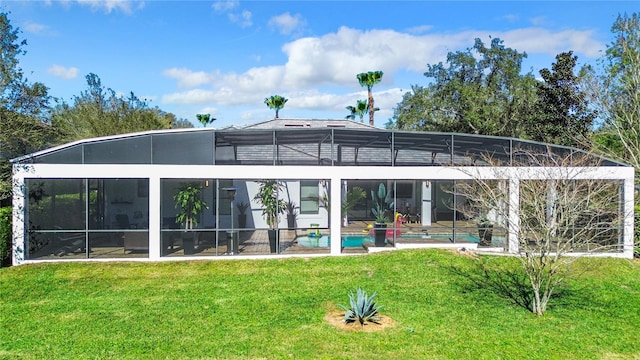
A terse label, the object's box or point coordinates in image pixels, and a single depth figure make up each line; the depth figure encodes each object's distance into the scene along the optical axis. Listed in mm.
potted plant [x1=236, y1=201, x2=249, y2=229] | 18623
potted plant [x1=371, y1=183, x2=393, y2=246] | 15117
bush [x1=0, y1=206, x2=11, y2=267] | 12766
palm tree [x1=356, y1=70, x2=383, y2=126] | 37719
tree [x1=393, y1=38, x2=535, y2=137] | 26062
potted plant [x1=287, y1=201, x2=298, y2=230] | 19725
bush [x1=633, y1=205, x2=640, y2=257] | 15306
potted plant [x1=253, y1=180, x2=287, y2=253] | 17031
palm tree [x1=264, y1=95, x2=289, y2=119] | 42844
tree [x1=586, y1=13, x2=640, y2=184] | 22141
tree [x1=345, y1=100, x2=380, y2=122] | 42781
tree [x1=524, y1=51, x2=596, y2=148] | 23188
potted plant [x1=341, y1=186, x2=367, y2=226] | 22066
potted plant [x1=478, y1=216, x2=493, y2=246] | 15398
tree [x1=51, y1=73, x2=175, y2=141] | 25203
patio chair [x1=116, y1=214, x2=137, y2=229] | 14719
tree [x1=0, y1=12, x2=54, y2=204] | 14547
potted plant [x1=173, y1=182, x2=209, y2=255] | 14062
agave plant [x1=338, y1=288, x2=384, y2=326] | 8750
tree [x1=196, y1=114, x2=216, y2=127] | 53078
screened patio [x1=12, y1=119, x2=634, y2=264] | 13484
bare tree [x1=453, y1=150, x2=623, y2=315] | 9086
